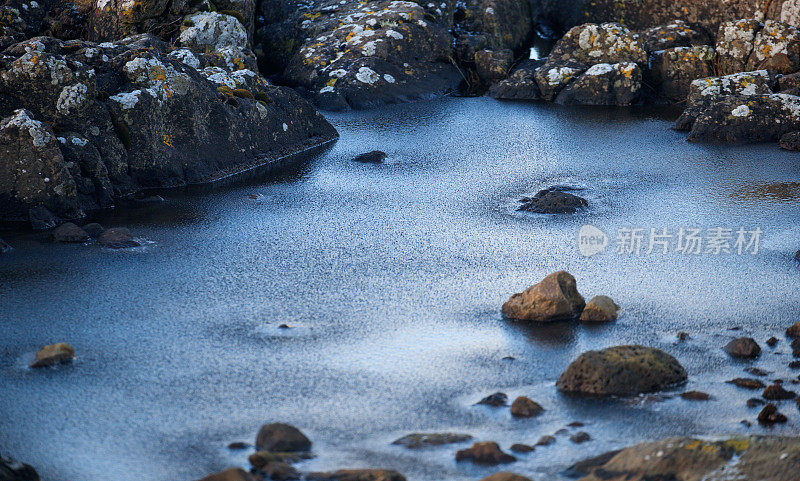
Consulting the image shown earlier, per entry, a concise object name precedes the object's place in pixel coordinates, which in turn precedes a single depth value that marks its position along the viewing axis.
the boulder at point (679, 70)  13.61
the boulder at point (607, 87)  13.27
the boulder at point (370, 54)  13.55
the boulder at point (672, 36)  14.52
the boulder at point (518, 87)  13.78
